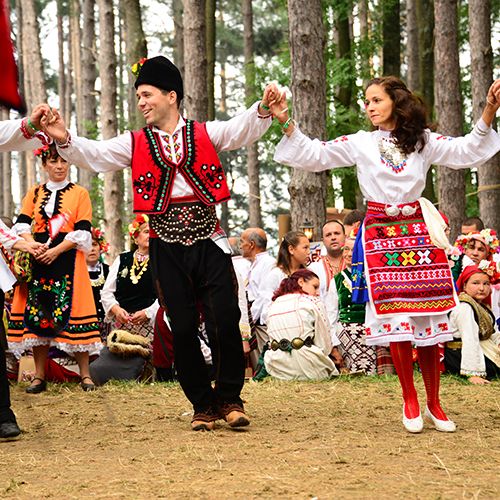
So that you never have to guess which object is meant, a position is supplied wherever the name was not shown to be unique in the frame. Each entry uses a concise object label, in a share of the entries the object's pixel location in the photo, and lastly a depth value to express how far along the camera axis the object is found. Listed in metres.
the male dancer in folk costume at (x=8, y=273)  5.42
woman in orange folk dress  7.87
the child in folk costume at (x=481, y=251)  9.13
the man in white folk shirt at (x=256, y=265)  9.52
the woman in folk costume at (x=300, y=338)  8.17
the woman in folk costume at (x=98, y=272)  9.43
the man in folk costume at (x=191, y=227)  5.40
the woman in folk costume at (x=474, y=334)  7.92
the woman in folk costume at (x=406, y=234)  5.30
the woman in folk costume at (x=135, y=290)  8.87
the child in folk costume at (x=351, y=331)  8.61
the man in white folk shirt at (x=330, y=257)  9.01
